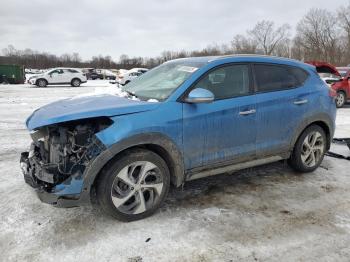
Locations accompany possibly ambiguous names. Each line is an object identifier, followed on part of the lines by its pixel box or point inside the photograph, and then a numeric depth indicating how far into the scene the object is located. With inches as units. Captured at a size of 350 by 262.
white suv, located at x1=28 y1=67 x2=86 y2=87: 1044.5
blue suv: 124.3
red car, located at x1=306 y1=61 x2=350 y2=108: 482.3
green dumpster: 1209.4
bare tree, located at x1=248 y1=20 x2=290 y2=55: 2930.1
